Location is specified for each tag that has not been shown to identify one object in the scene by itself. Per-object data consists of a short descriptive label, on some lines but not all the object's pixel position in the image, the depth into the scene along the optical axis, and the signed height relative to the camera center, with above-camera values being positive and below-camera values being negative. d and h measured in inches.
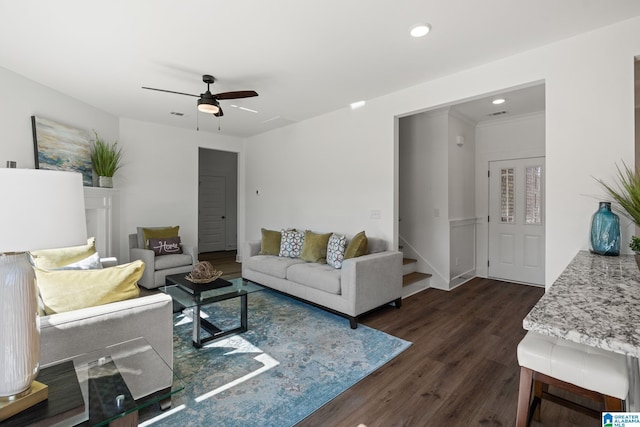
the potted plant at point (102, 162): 173.8 +26.9
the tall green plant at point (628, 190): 74.8 +4.3
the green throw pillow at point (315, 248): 158.6 -21.1
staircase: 165.3 -40.3
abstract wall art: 141.9 +31.2
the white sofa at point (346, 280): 123.7 -32.9
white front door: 183.8 -8.2
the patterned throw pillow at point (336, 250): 148.4 -21.0
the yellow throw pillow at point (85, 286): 64.3 -17.0
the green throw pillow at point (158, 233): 185.3 -15.0
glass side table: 40.5 -27.6
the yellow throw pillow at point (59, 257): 98.3 -16.1
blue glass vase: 83.5 -6.8
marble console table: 35.9 -14.9
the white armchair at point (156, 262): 170.9 -30.9
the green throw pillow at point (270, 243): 180.3 -20.7
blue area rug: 72.9 -48.3
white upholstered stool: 47.6 -26.9
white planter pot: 173.0 +15.8
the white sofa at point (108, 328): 58.6 -25.0
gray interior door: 307.9 -6.0
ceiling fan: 124.0 +45.2
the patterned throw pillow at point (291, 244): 172.1 -20.4
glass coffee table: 106.5 -33.0
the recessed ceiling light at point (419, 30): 93.7 +55.5
